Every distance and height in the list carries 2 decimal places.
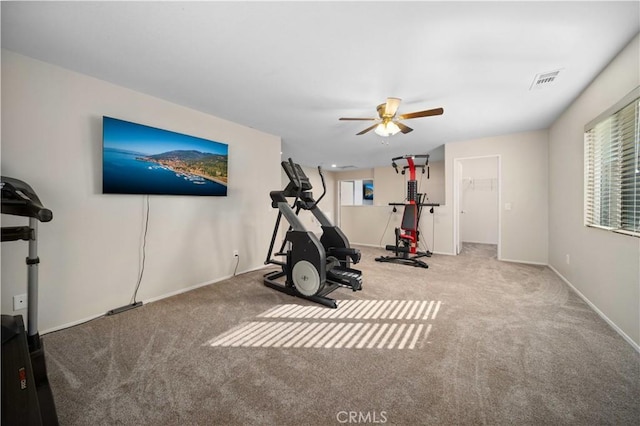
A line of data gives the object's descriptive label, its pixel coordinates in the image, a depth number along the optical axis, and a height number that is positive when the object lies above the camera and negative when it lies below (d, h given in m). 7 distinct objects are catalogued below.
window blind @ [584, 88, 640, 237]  1.94 +0.43
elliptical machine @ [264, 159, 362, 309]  2.79 -0.54
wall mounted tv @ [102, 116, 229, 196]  2.48 +0.58
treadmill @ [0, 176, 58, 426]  1.05 -0.67
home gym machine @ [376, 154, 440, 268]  4.66 -0.33
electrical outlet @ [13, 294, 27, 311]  2.02 -0.75
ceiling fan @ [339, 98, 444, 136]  2.67 +1.11
